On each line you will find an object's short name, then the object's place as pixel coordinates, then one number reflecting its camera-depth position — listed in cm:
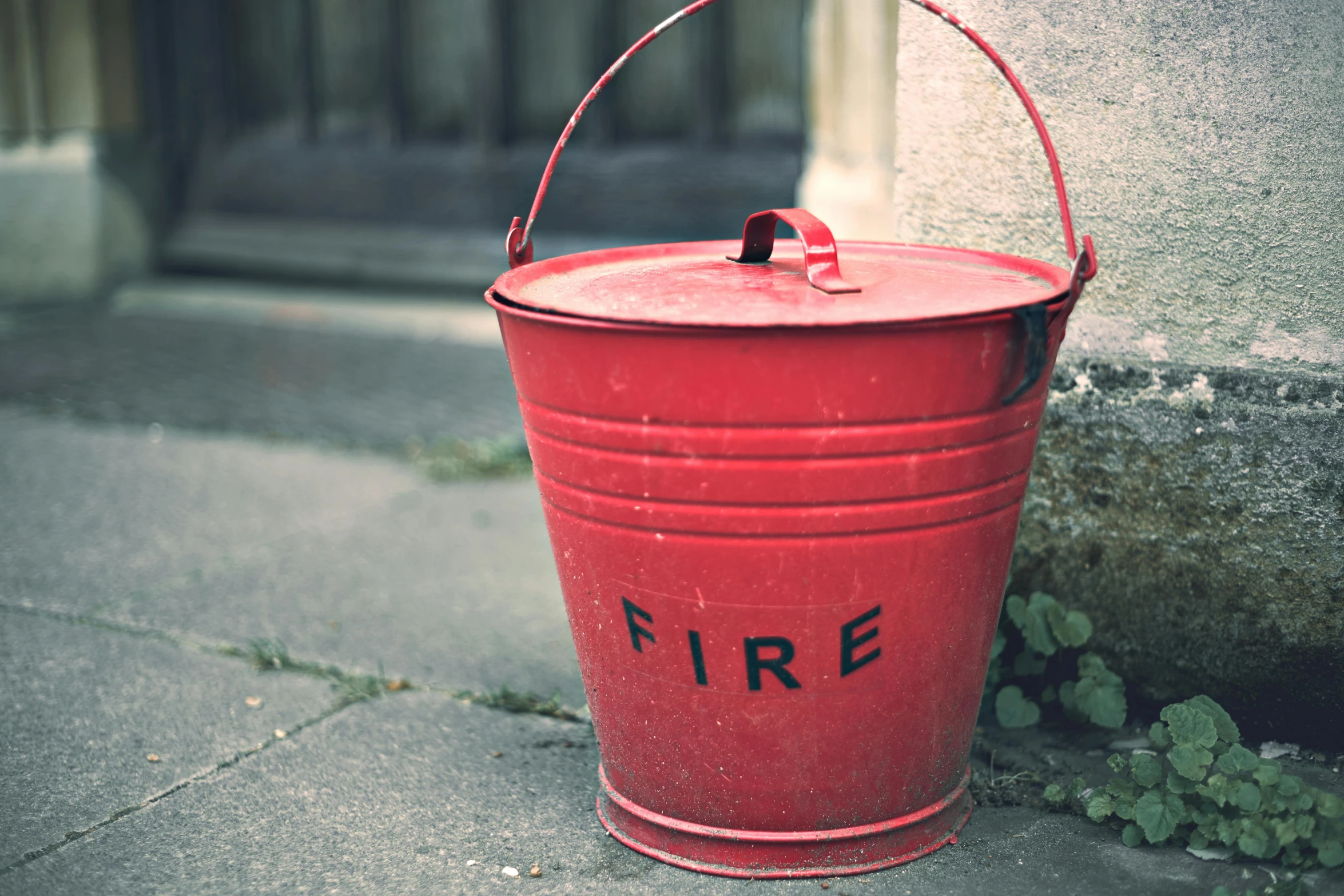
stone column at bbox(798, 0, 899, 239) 355
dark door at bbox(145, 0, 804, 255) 441
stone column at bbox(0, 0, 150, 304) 502
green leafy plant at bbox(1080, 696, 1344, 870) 165
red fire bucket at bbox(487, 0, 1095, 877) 147
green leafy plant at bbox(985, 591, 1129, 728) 201
